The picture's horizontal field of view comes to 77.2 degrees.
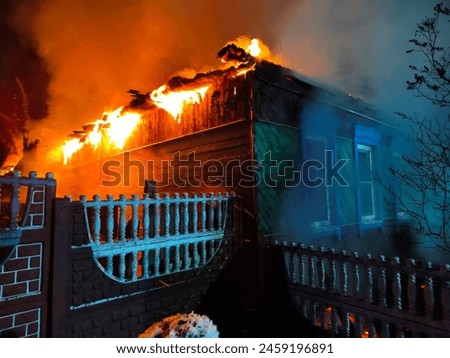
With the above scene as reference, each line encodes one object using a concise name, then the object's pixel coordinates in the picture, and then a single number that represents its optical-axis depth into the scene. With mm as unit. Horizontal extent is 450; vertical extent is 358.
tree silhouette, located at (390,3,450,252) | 6000
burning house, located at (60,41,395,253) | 7270
